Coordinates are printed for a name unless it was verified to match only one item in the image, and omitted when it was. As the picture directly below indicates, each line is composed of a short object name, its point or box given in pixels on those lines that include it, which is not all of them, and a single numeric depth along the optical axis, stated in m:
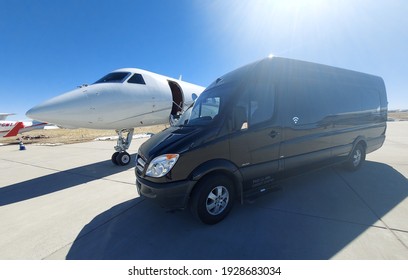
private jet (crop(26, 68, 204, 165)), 5.39
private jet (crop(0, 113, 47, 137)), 19.03
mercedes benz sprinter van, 2.75
